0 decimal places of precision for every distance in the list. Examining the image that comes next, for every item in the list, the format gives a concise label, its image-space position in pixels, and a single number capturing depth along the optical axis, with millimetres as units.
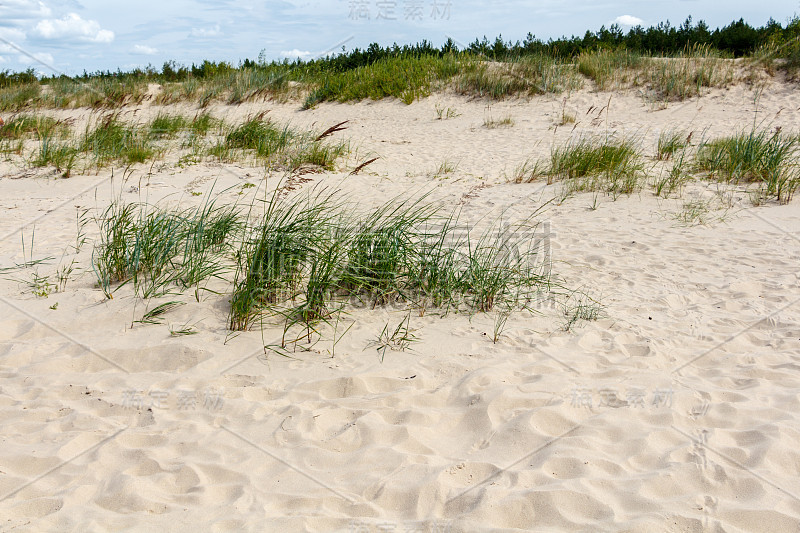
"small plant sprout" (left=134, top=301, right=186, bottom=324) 3635
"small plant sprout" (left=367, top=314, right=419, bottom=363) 3402
